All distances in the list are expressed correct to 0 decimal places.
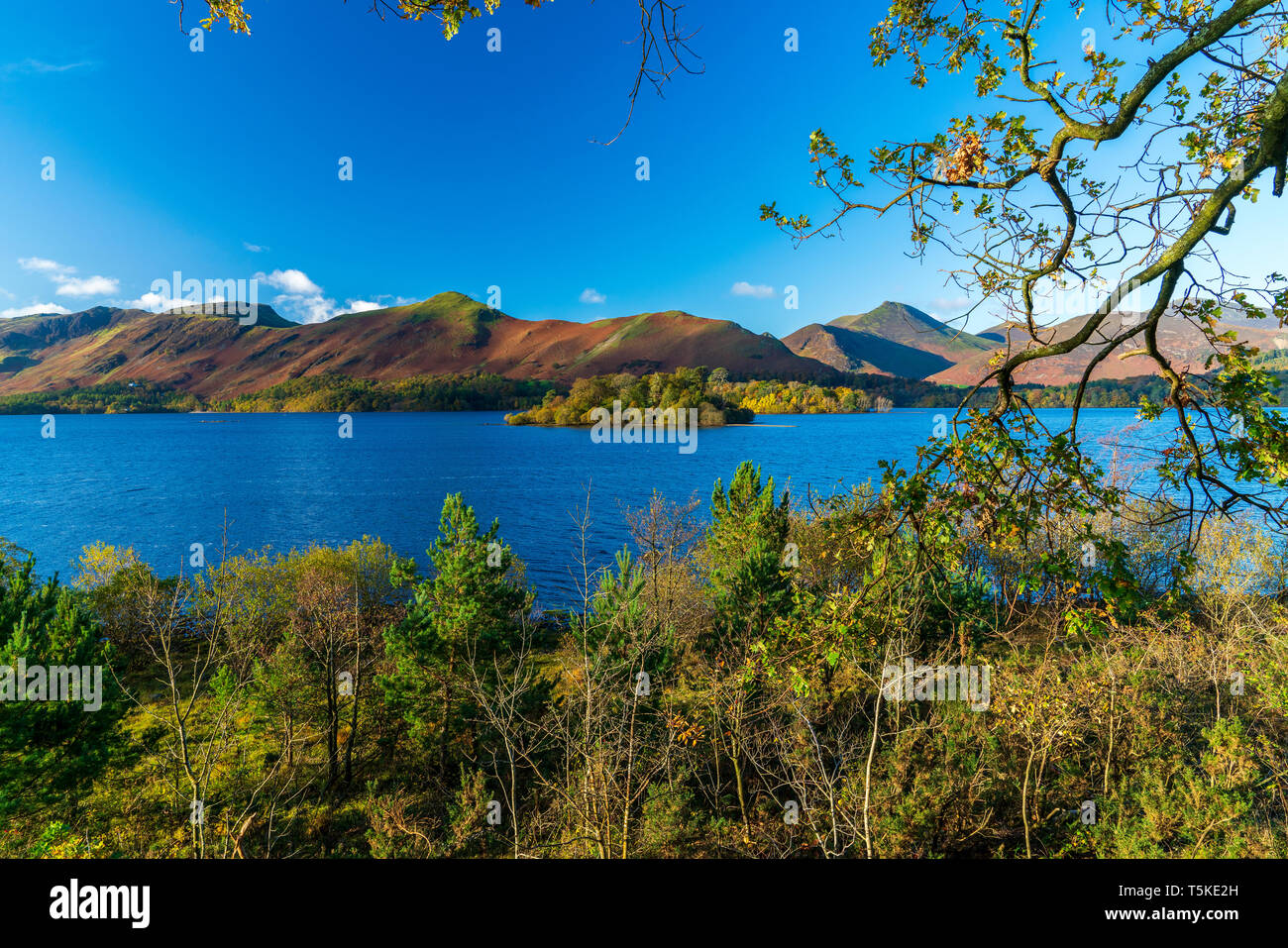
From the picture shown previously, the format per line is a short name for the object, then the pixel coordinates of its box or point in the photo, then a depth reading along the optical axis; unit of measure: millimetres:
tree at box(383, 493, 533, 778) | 19578
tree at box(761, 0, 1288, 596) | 3043
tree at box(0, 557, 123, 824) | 17156
